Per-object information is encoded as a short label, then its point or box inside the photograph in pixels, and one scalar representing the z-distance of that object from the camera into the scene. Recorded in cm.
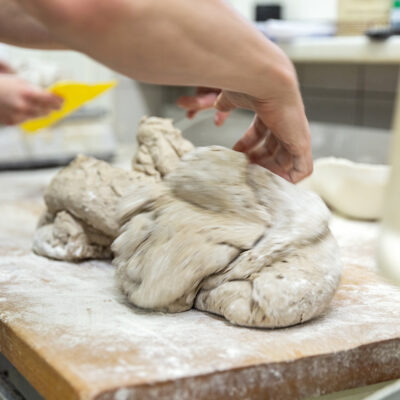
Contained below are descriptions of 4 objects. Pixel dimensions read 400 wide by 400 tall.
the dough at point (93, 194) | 113
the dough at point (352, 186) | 143
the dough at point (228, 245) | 80
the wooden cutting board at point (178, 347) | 64
